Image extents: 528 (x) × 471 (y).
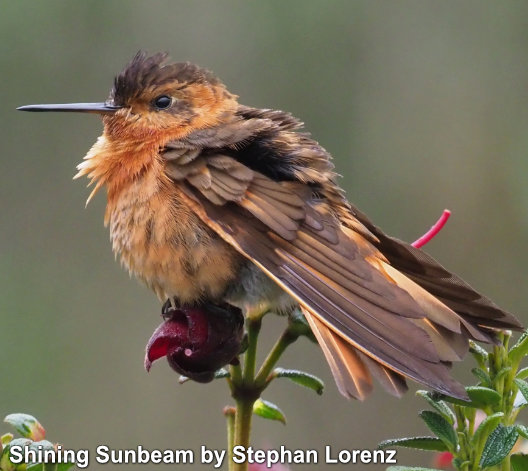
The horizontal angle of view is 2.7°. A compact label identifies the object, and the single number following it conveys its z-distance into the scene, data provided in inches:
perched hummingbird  80.7
